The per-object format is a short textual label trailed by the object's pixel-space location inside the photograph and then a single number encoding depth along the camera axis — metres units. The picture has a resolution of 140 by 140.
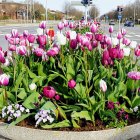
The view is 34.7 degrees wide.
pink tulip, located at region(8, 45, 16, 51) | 2.76
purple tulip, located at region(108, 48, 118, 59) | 2.32
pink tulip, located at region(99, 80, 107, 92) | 2.16
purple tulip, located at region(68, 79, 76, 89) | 2.13
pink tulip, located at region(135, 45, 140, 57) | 2.62
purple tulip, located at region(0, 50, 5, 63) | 2.42
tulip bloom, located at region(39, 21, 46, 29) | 2.96
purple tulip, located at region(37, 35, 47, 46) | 2.70
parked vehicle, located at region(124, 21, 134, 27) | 45.76
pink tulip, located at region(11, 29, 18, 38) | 2.88
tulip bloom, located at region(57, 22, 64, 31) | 3.08
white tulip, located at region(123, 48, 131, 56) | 2.62
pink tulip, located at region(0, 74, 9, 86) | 2.25
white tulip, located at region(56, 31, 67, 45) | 2.62
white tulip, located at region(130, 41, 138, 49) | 2.85
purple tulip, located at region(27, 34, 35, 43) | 2.71
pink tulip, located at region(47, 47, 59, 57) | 2.49
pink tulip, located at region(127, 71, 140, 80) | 2.25
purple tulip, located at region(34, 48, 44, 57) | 2.66
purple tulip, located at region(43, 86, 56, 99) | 2.08
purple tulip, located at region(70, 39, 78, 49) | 2.63
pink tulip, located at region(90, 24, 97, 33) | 2.87
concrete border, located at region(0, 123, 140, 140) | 2.19
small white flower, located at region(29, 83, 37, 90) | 2.43
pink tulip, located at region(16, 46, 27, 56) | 2.53
